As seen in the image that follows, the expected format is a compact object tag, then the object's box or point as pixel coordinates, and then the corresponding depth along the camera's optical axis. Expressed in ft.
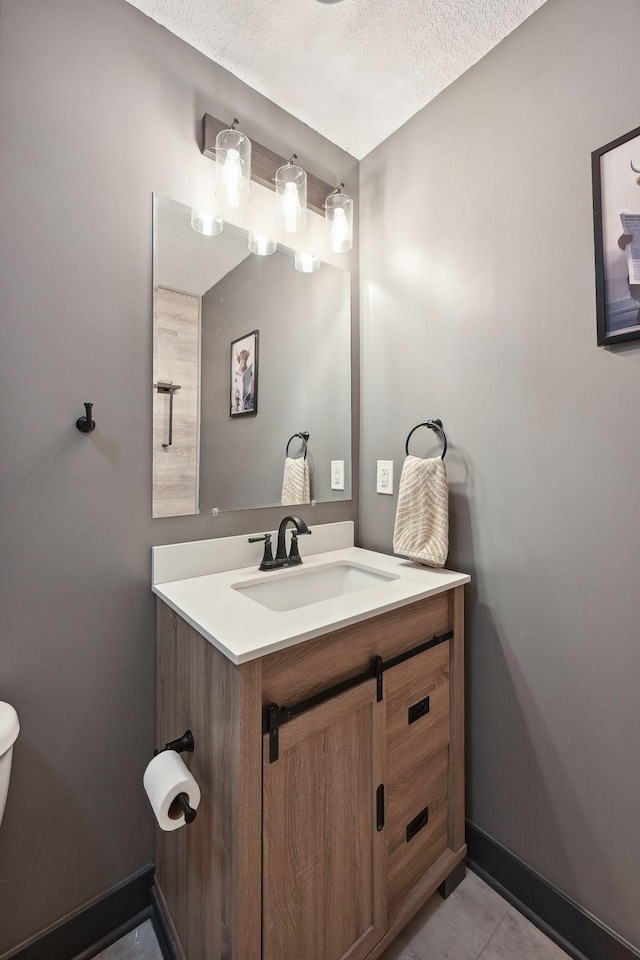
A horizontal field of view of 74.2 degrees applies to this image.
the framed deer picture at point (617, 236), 3.29
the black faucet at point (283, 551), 4.46
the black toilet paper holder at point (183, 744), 3.18
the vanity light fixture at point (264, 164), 4.24
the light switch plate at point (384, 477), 5.34
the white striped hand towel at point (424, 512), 4.41
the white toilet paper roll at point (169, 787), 2.68
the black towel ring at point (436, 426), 4.67
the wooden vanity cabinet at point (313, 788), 2.66
